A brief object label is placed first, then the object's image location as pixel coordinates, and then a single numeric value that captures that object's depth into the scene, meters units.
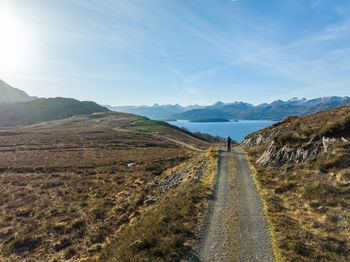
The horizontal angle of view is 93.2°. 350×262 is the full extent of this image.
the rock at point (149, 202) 18.20
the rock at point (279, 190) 13.49
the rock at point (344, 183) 11.12
